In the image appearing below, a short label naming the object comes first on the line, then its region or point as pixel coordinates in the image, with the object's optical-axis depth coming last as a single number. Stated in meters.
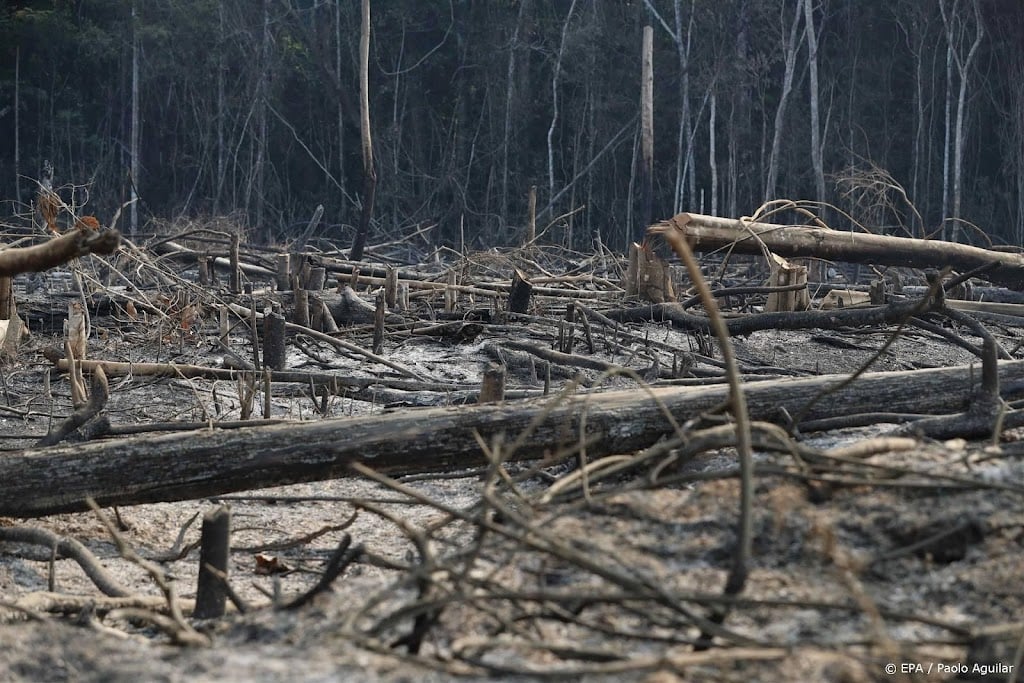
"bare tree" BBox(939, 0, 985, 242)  24.27
